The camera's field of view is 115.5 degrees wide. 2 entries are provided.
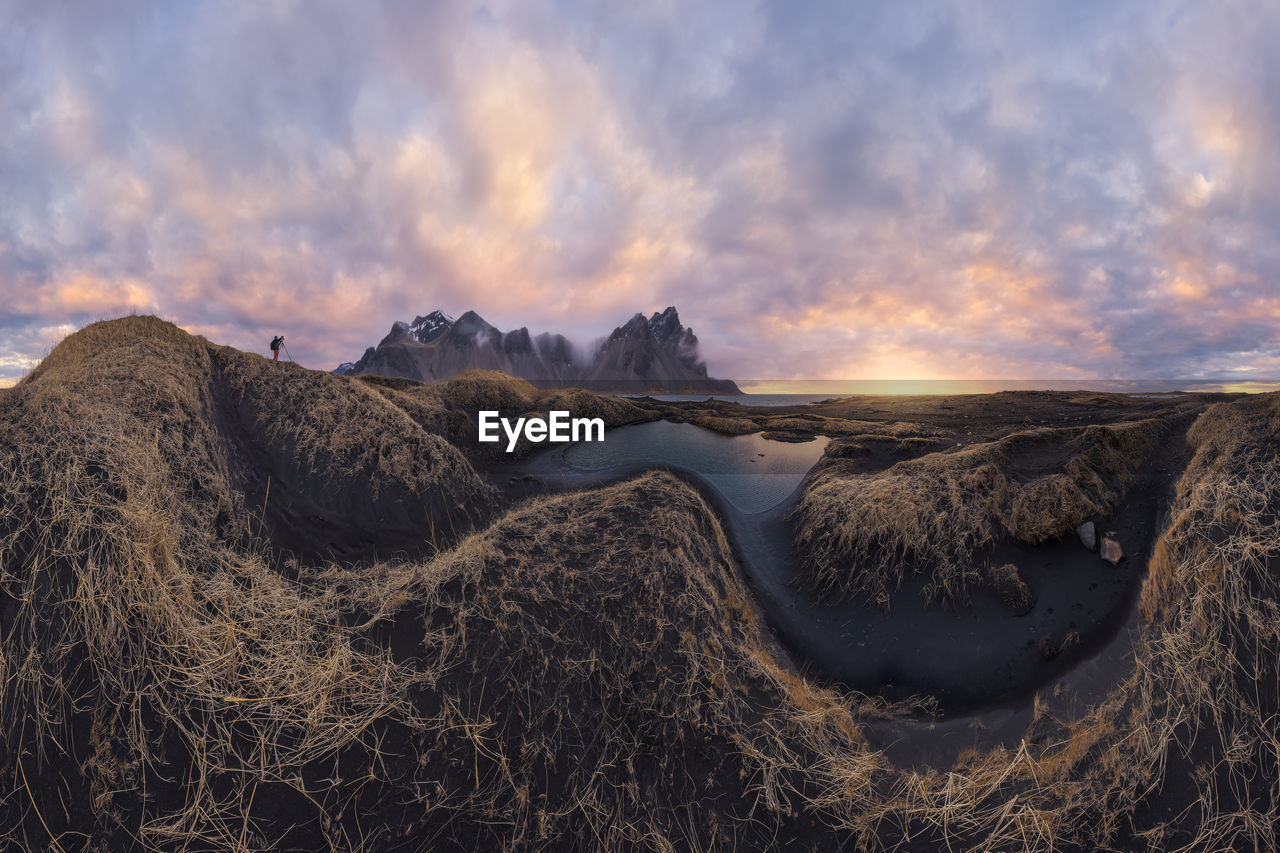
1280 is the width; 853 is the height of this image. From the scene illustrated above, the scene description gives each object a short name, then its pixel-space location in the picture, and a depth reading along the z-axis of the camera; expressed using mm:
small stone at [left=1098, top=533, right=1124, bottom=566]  8195
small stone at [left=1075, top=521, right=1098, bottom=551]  8609
